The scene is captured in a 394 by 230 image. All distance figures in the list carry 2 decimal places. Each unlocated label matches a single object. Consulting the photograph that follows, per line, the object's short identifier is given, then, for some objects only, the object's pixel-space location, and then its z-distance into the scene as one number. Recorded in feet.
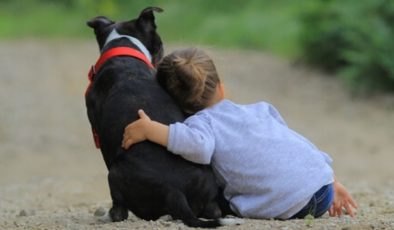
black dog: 32.22
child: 33.47
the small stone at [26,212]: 41.88
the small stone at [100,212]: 38.39
